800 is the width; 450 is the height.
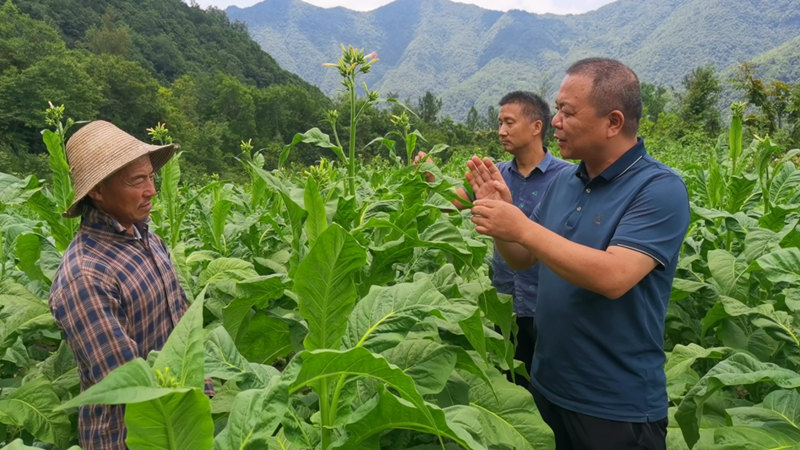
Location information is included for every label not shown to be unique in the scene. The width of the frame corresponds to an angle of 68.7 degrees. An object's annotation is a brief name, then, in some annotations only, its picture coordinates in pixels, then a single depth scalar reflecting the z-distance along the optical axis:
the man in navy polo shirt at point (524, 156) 3.52
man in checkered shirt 1.72
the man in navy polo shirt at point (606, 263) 1.91
